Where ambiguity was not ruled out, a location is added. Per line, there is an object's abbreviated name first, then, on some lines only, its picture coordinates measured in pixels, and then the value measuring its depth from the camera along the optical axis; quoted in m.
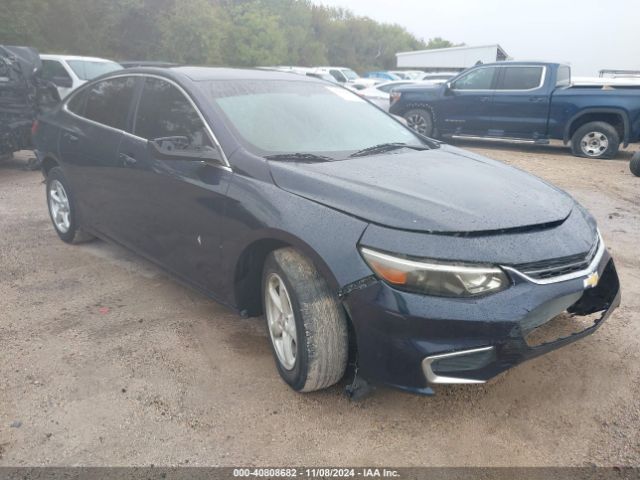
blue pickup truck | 9.70
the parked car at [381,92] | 15.11
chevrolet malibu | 2.30
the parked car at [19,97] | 7.91
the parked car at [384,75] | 31.27
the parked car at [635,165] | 7.75
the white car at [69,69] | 11.36
